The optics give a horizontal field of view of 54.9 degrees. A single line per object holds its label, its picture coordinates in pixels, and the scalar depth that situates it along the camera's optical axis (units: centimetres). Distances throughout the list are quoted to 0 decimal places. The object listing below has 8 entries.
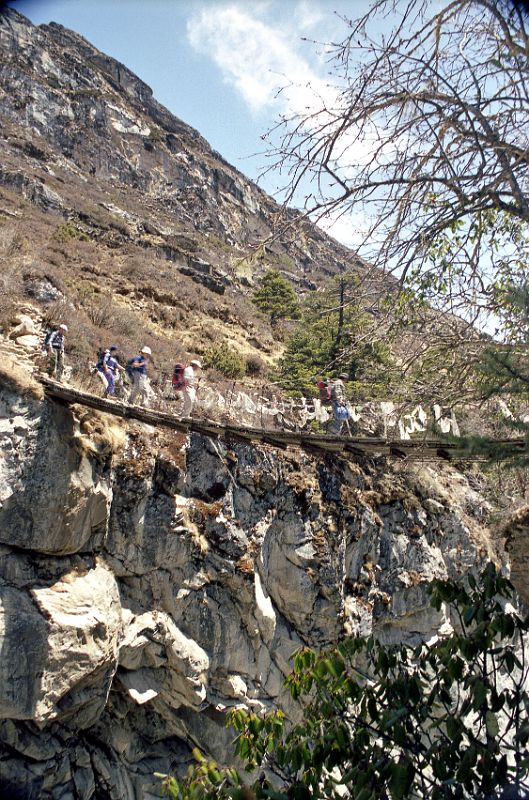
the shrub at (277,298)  3025
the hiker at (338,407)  1273
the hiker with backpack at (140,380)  1032
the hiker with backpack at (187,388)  992
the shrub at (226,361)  1984
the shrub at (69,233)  2598
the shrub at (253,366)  2214
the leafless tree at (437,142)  339
